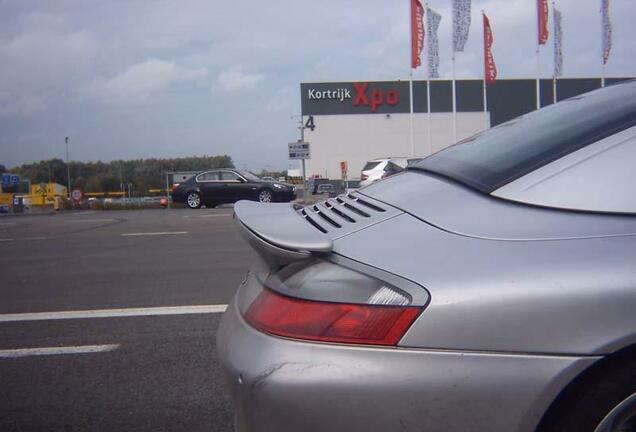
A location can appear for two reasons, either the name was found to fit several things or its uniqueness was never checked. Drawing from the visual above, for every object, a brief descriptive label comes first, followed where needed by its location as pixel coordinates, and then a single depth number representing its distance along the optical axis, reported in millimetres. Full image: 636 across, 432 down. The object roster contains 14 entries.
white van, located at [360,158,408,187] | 18625
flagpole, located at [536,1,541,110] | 27066
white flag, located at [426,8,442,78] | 28812
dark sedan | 23312
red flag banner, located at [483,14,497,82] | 29230
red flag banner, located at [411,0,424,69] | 28219
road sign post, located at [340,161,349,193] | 32894
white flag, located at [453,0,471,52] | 27656
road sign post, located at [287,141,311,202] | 25203
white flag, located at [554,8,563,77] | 27344
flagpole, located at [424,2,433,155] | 29031
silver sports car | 1711
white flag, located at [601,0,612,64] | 27125
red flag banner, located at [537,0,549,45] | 26984
